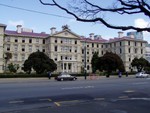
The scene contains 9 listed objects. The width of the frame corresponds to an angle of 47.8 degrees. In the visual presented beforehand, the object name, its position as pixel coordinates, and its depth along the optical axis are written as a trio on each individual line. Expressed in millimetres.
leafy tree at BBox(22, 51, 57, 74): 39118
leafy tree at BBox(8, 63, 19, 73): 48290
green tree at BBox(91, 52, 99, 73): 52746
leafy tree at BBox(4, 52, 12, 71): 53195
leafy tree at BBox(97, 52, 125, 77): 44095
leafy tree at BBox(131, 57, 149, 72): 56415
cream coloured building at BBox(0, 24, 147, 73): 61483
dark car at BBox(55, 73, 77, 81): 29868
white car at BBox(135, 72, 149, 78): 37475
